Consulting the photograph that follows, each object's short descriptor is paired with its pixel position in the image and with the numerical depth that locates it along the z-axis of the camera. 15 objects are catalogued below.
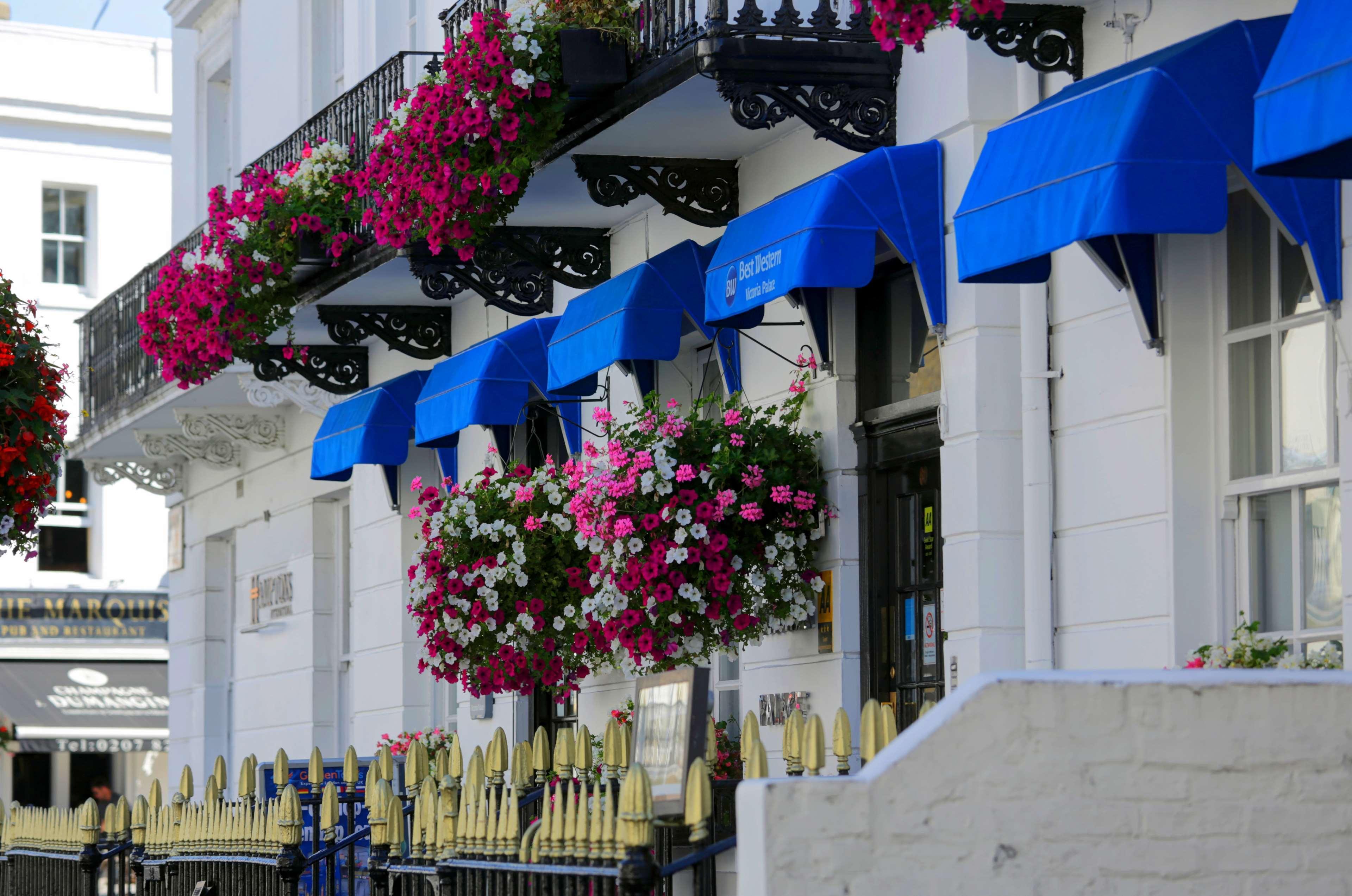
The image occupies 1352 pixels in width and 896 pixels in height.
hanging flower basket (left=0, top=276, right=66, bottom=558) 18.19
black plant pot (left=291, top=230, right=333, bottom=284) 23.46
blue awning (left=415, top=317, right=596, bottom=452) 21.54
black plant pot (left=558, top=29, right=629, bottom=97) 17.15
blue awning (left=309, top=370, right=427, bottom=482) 24.84
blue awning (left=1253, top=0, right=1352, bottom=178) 9.29
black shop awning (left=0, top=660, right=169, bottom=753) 45.51
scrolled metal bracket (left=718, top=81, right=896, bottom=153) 15.39
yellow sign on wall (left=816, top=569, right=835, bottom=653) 16.91
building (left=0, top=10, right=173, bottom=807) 46.35
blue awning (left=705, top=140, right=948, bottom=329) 14.86
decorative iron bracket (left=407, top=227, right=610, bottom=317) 20.79
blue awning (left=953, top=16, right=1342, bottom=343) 11.45
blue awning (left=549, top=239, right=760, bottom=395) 18.00
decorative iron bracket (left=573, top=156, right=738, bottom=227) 18.36
